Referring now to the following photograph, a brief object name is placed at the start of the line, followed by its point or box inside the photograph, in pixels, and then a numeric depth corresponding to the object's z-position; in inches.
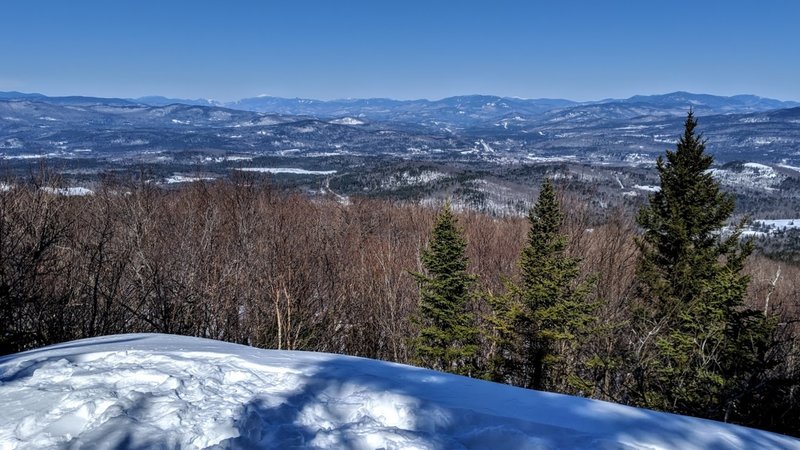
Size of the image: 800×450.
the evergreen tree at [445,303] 499.2
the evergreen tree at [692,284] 326.6
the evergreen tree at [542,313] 439.5
